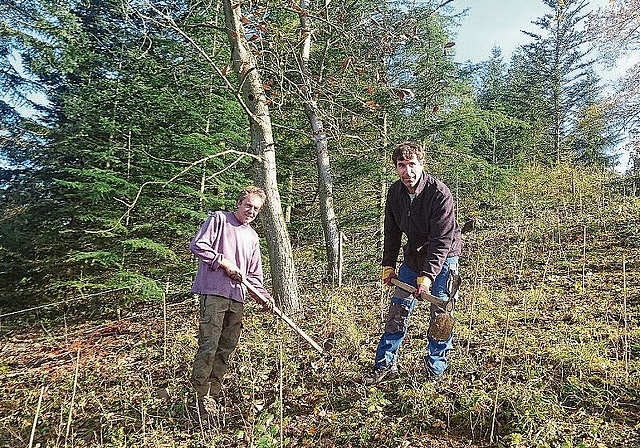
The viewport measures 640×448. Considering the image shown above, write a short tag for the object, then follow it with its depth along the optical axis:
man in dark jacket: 3.56
